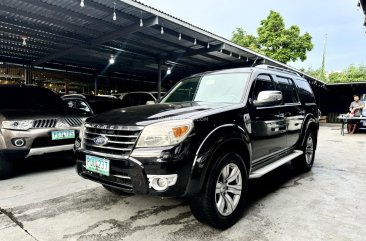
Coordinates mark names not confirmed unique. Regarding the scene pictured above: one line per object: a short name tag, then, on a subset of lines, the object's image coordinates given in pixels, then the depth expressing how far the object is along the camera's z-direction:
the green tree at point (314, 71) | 57.78
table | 11.41
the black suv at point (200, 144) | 2.44
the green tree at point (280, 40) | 31.72
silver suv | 4.32
